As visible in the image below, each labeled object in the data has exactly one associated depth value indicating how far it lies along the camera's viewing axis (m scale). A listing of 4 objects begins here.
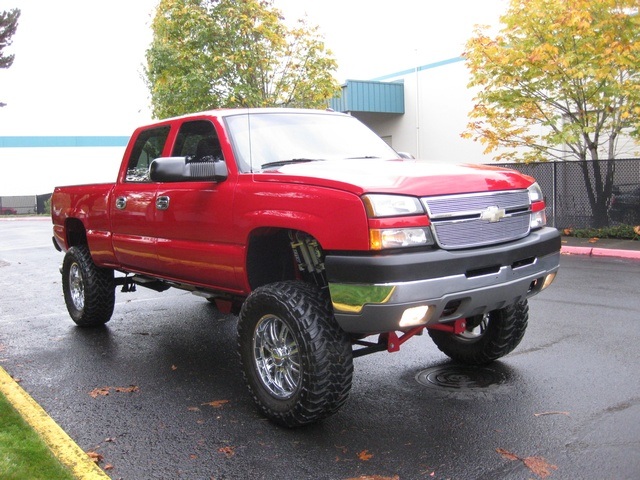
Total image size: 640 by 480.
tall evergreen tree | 35.19
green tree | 17.31
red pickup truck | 3.62
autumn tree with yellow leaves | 13.07
